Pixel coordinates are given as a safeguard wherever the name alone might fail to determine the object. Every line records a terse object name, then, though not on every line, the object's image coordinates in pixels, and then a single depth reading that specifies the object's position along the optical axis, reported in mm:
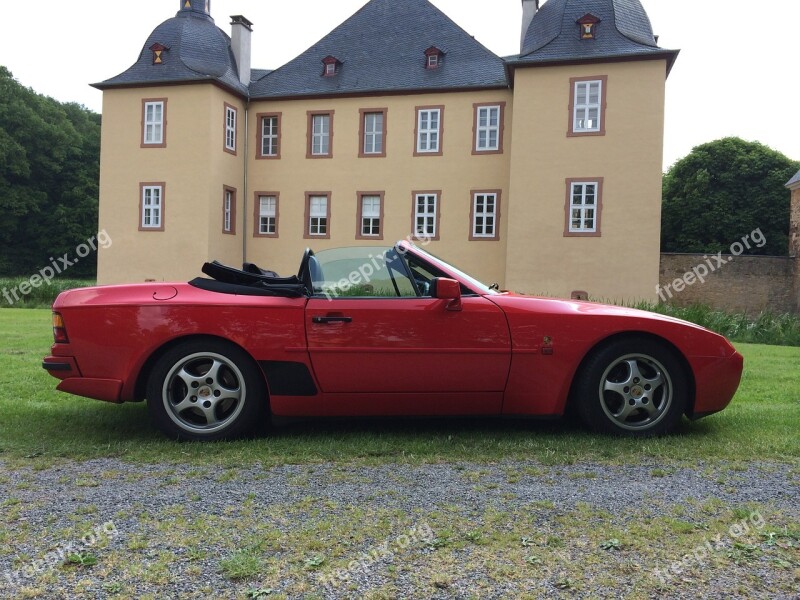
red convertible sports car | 4645
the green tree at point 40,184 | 54062
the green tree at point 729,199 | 48656
